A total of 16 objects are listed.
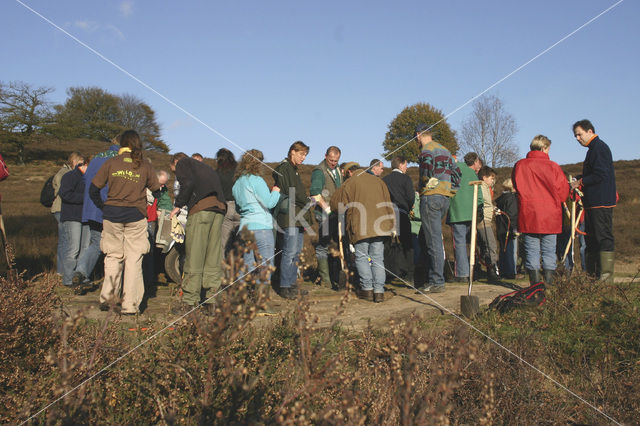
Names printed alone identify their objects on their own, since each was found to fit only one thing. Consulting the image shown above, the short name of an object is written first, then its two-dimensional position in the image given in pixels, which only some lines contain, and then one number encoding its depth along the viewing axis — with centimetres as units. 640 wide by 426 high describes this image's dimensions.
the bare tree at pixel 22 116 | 4074
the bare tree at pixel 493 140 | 4697
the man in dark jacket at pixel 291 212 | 748
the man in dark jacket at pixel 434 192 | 750
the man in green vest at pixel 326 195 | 848
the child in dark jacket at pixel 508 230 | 923
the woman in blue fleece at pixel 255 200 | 657
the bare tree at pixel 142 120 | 7019
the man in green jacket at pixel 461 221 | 838
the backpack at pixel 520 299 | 557
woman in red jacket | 676
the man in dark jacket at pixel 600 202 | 697
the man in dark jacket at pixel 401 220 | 864
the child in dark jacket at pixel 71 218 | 780
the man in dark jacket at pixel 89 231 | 713
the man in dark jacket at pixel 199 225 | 604
